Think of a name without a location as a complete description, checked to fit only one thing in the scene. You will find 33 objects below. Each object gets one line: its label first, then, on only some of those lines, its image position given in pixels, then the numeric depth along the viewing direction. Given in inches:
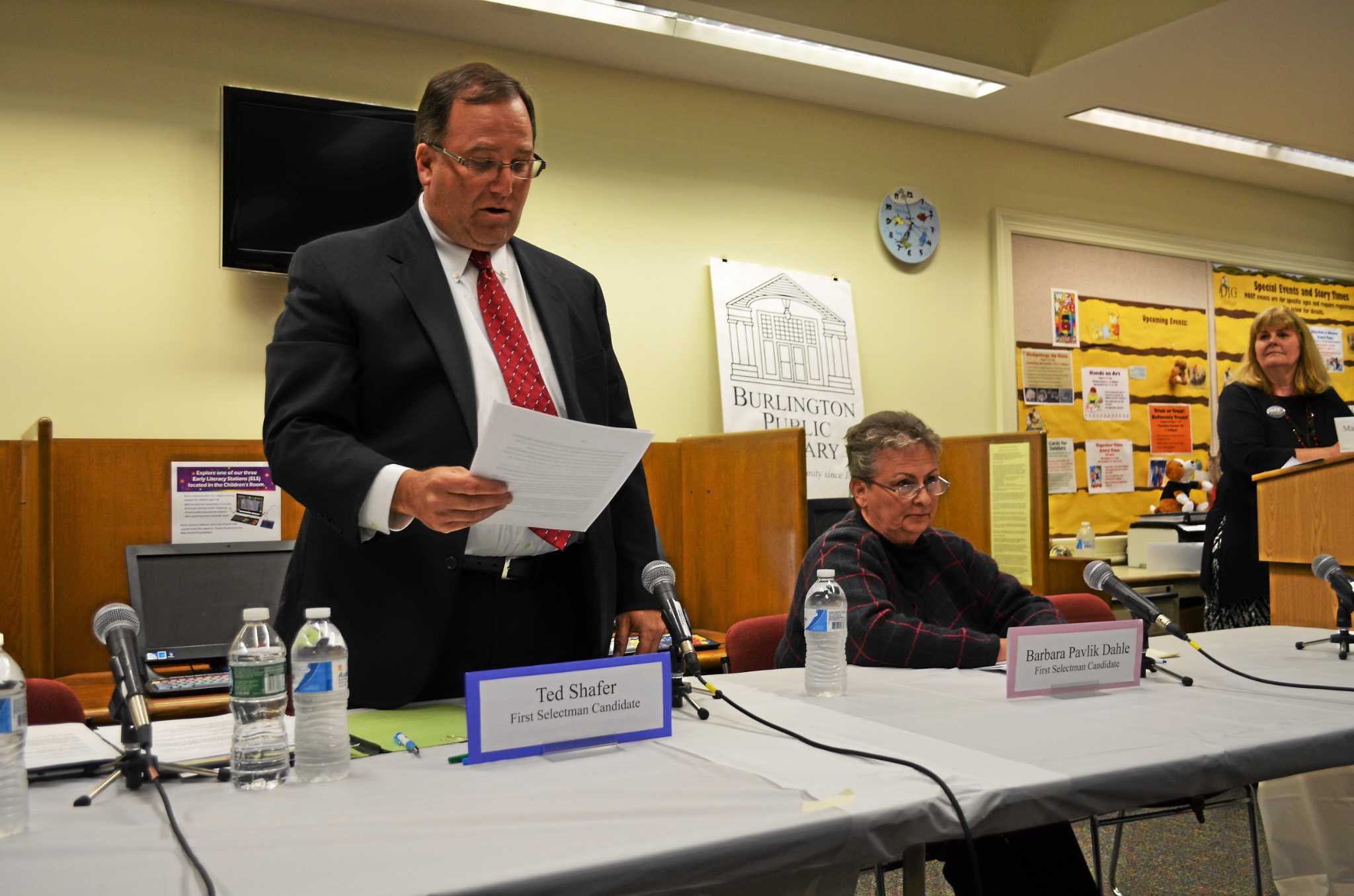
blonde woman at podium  140.8
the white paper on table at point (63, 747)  48.5
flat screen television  134.4
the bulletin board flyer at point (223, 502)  125.6
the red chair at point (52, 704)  63.1
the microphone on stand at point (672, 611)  58.9
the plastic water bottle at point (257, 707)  45.9
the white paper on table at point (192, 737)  50.7
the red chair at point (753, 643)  90.5
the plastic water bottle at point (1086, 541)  207.6
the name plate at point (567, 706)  49.2
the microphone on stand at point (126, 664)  45.8
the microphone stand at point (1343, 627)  86.4
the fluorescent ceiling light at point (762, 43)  143.3
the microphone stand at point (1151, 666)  74.4
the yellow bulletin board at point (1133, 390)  209.8
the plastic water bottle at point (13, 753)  39.9
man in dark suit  57.0
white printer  196.1
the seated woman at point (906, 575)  80.0
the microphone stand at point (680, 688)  62.2
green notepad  53.2
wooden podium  108.7
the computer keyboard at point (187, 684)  103.0
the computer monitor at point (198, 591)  113.0
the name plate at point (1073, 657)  66.4
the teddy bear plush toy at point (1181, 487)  214.1
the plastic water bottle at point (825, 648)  67.0
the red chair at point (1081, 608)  103.8
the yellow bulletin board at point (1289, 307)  236.7
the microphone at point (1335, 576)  85.9
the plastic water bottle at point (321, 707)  46.0
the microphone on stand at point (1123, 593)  74.4
